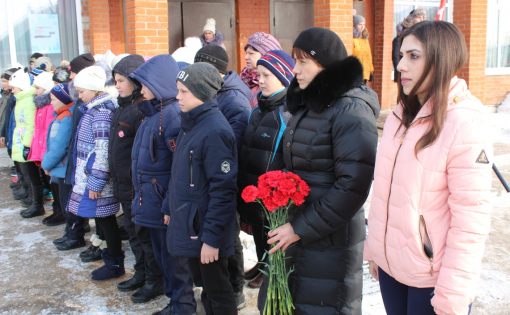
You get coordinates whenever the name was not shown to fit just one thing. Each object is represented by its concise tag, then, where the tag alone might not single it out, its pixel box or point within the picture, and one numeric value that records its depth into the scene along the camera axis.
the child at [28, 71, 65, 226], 5.70
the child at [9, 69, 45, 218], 6.02
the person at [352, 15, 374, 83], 9.77
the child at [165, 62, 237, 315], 2.94
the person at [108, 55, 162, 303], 3.84
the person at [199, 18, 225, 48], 8.14
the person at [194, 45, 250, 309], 3.72
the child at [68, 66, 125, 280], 4.10
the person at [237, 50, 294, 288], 3.32
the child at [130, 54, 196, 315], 3.46
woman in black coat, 2.37
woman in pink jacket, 1.86
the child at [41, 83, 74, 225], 4.98
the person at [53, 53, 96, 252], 4.69
